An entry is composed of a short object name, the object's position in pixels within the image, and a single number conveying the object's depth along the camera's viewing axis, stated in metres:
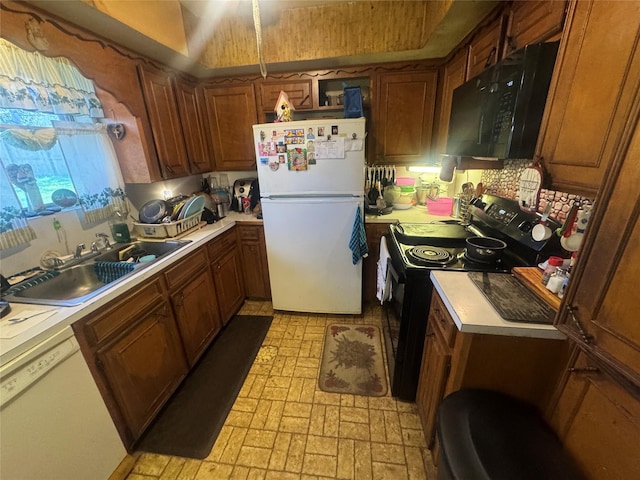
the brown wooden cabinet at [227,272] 2.13
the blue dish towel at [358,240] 2.07
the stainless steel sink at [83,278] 1.29
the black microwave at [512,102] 0.99
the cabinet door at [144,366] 1.25
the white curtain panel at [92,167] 1.58
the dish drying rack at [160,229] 1.92
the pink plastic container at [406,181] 2.62
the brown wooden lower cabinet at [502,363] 0.90
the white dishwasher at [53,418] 0.86
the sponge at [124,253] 1.71
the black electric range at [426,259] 1.27
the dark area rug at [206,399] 1.42
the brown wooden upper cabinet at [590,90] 0.71
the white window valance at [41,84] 1.21
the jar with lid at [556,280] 0.95
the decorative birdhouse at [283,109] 2.13
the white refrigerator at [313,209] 1.94
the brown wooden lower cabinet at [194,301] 1.67
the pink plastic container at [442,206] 2.26
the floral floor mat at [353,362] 1.73
